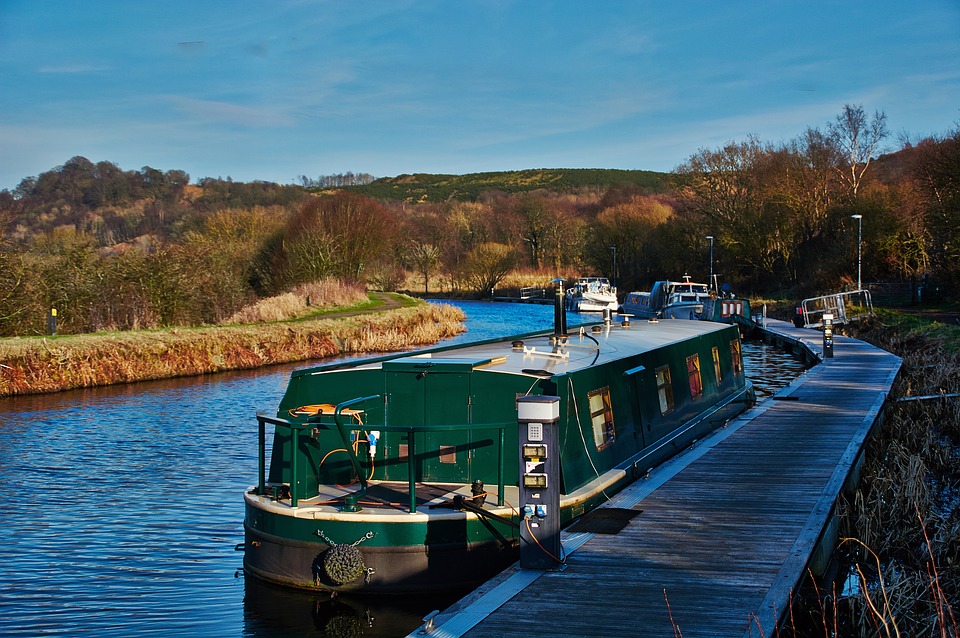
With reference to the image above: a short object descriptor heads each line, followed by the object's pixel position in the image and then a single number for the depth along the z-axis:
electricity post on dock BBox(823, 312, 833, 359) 24.77
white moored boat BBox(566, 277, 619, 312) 53.26
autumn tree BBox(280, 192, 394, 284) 45.44
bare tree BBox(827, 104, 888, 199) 52.28
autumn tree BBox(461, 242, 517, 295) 78.81
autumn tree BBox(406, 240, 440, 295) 81.88
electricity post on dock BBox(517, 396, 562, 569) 7.14
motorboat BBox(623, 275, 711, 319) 33.93
